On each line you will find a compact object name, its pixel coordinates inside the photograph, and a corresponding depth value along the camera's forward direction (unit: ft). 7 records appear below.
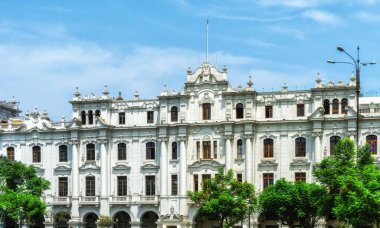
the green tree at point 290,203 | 246.80
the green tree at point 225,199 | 249.55
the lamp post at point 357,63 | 171.23
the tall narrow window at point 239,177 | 278.05
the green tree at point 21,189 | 262.67
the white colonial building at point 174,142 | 271.69
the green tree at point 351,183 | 183.32
